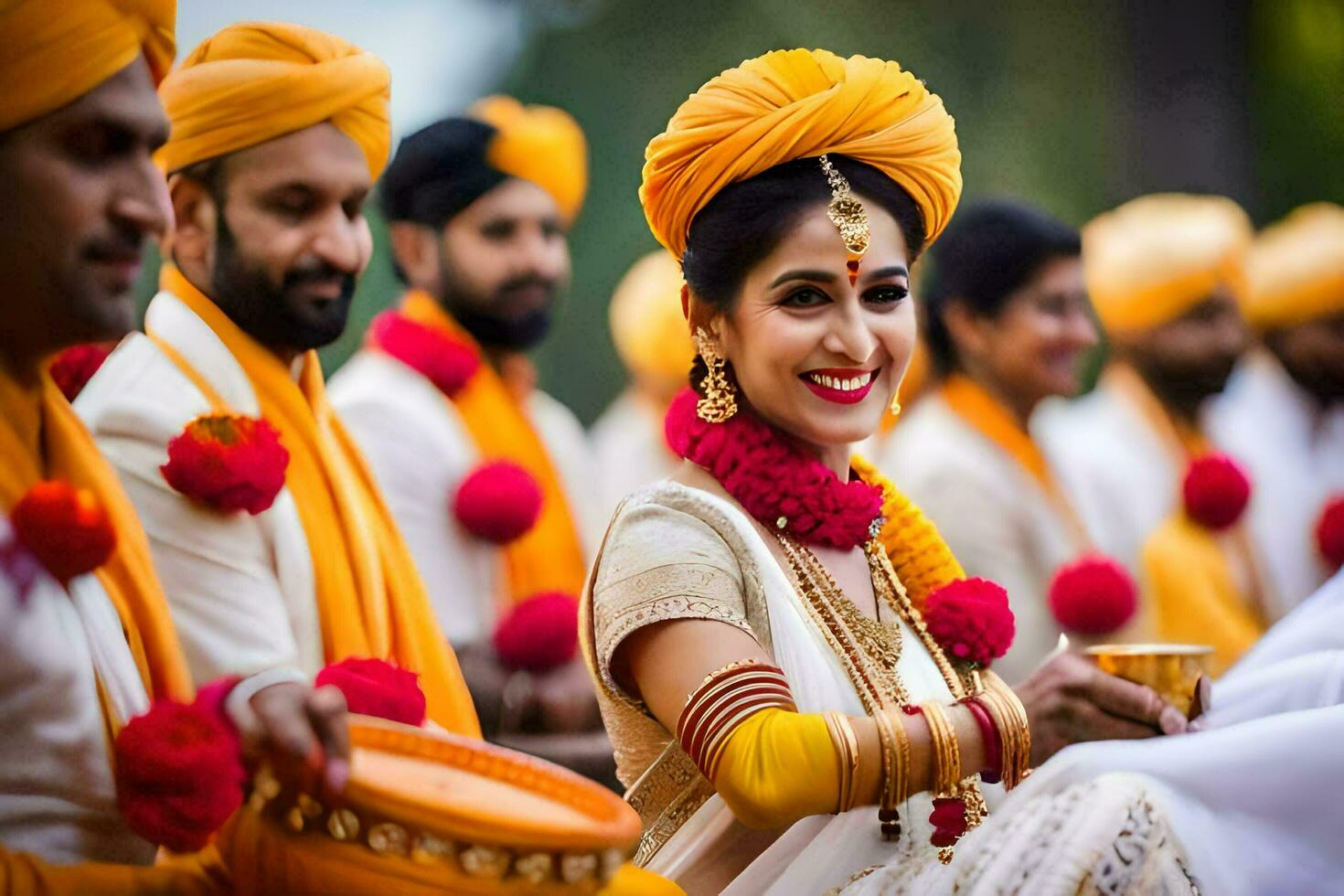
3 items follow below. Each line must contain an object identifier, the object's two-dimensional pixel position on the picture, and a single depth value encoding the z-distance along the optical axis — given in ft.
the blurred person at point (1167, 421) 17.38
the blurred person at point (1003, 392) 15.92
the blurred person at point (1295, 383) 19.90
